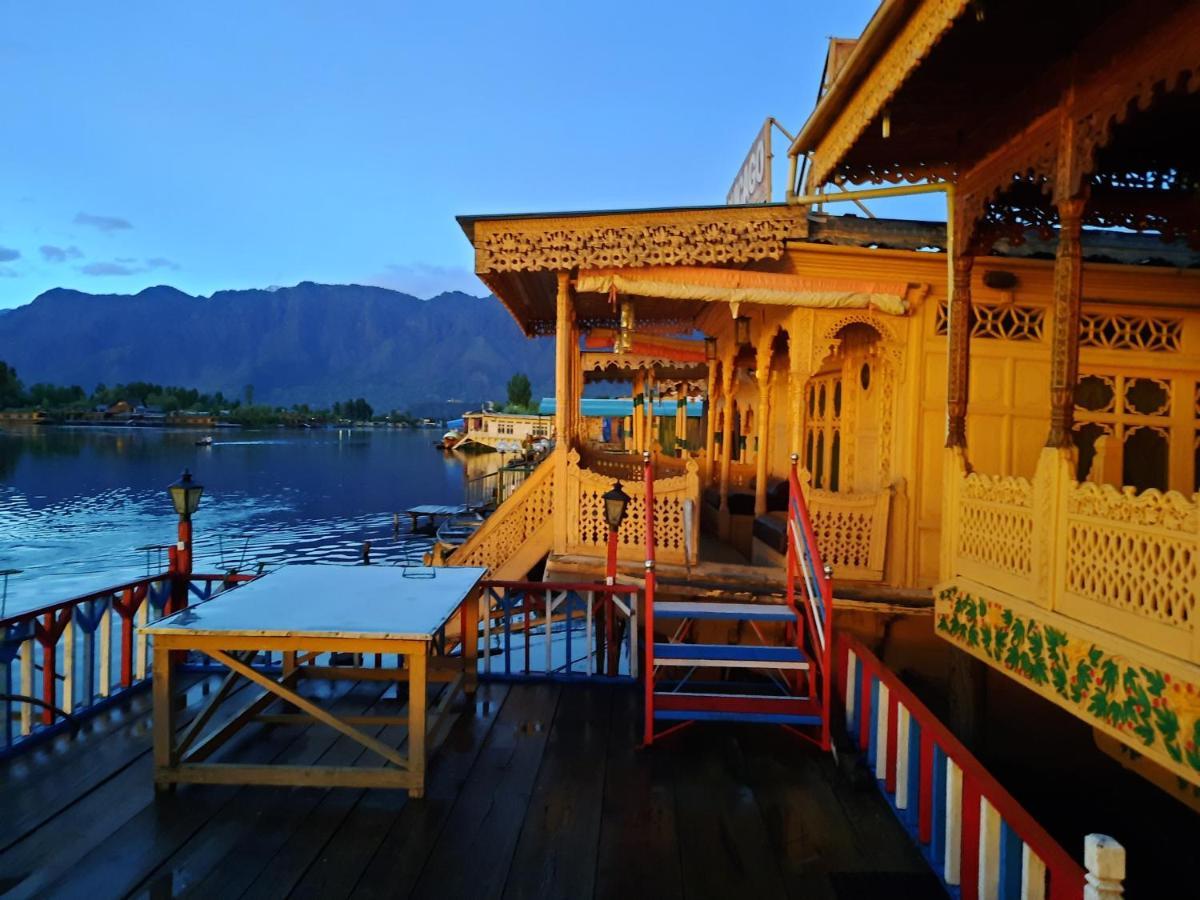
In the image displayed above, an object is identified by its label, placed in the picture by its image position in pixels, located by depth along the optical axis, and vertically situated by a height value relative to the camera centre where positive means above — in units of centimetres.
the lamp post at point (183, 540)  586 -102
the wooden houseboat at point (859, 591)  360 -132
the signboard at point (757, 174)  893 +342
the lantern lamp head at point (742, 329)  1055 +147
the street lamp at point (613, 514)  601 -73
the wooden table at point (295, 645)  398 -125
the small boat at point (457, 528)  2623 -405
